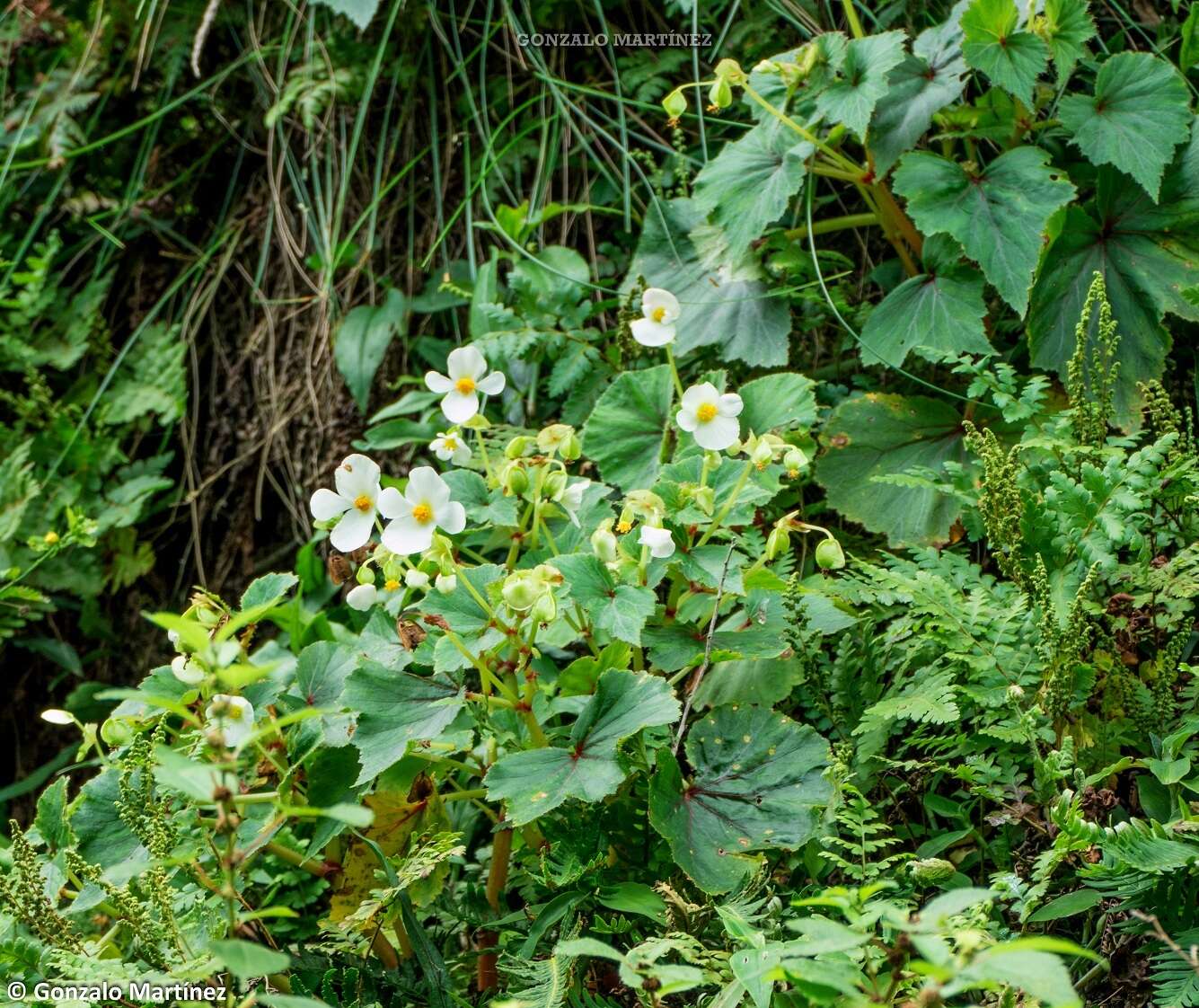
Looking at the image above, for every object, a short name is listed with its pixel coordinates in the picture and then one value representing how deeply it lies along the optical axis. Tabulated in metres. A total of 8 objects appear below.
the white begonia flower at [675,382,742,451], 2.13
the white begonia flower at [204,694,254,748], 1.98
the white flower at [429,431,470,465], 2.15
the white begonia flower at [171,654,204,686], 2.09
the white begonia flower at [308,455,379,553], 2.11
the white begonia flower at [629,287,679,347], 2.19
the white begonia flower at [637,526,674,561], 2.09
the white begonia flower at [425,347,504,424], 2.17
